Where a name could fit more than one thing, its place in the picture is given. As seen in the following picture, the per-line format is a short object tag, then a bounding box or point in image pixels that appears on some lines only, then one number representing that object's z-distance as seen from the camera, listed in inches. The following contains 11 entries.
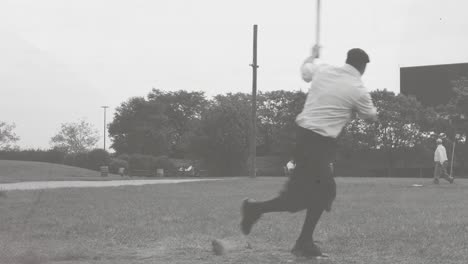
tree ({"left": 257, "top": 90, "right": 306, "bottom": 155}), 3248.0
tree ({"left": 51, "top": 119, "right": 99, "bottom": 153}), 3688.5
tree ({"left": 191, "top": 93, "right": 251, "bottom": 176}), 2329.0
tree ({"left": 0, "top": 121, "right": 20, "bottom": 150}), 2878.9
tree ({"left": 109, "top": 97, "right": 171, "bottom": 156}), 4023.1
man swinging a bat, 233.8
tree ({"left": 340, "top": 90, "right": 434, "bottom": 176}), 2947.8
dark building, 3093.0
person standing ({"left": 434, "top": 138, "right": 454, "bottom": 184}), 942.5
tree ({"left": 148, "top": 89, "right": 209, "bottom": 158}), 4288.9
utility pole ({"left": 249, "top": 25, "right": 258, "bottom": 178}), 1402.6
